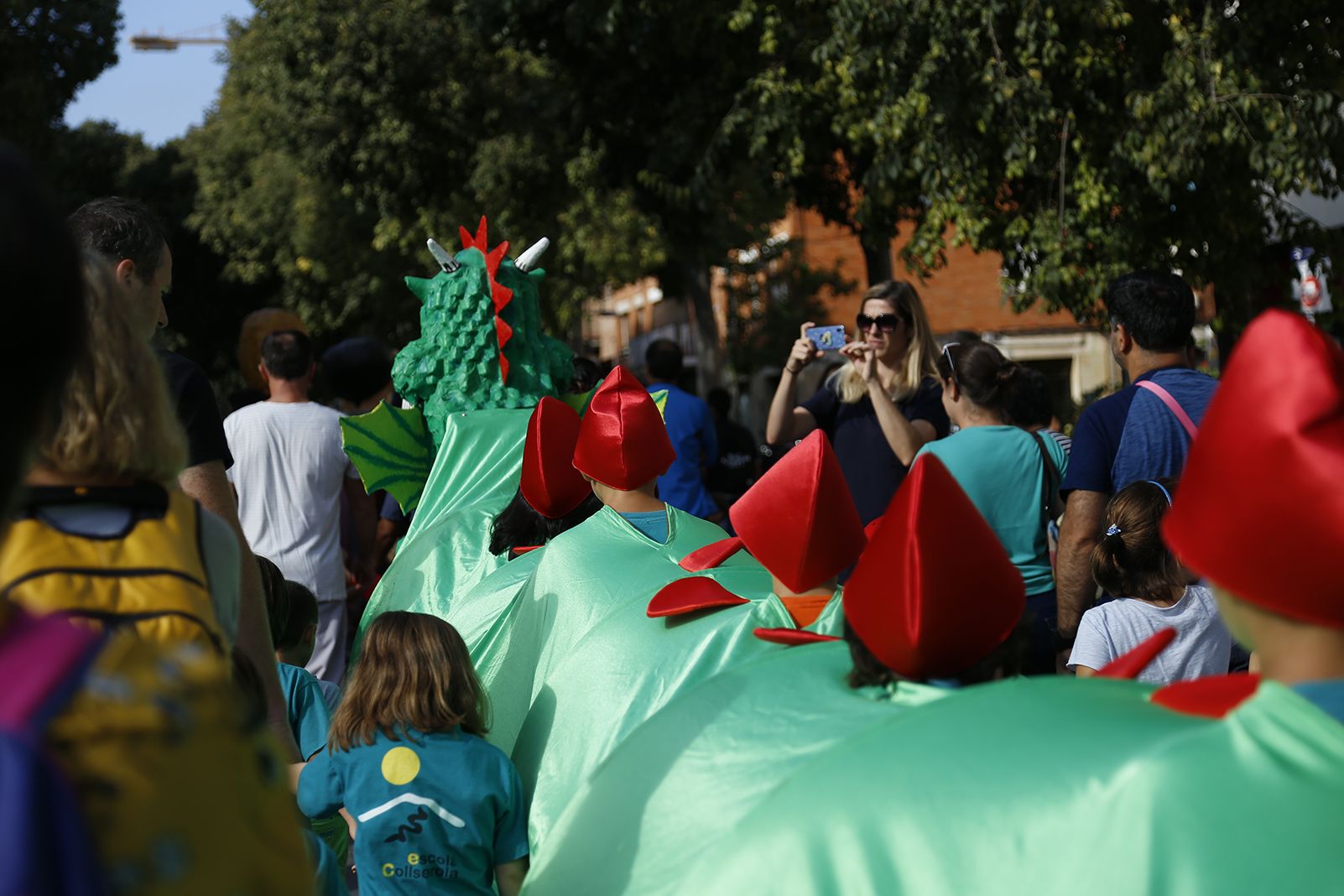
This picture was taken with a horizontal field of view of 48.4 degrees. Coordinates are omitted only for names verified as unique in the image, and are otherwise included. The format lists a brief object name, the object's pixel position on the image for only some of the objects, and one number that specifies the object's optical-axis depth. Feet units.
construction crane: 184.75
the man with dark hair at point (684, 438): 21.29
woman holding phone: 16.42
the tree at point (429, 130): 55.36
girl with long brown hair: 10.01
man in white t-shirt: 18.28
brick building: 100.37
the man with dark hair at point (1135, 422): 12.87
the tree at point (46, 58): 63.82
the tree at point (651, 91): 41.09
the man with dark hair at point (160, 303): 9.82
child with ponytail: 11.88
